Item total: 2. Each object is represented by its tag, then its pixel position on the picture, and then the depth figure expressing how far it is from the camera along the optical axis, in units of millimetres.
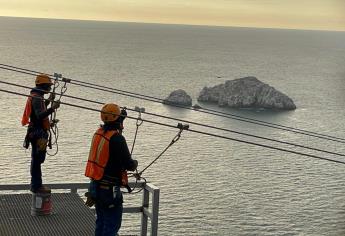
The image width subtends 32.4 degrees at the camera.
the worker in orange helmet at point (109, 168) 9688
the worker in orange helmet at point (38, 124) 12242
